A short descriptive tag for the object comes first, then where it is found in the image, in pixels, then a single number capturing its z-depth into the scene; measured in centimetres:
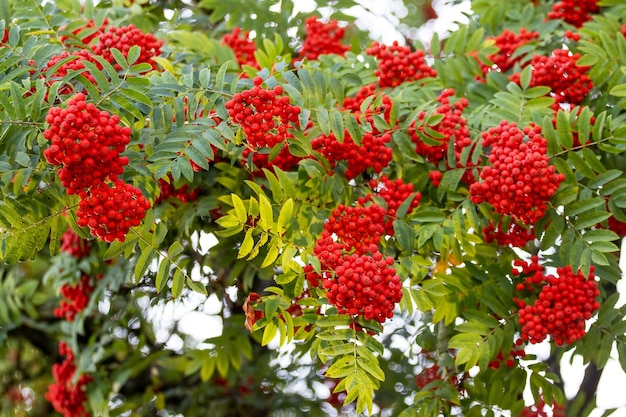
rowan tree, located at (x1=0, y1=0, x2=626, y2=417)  237
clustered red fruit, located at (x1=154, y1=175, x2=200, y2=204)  313
